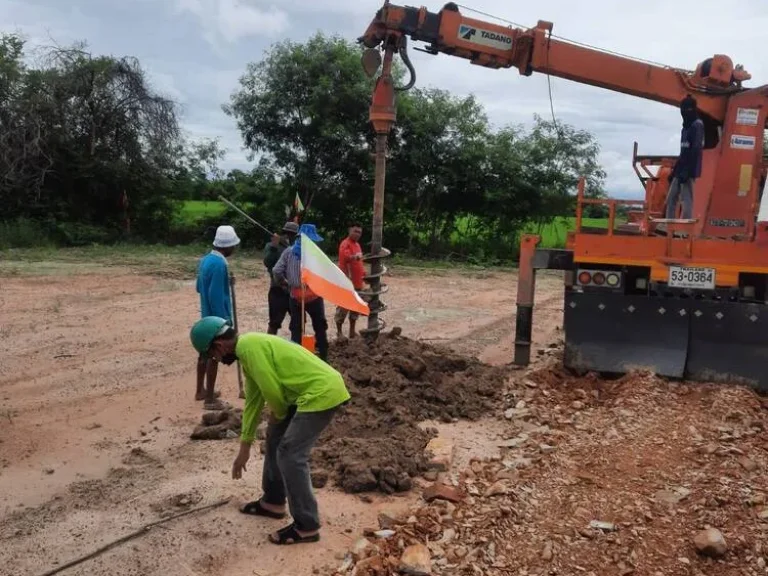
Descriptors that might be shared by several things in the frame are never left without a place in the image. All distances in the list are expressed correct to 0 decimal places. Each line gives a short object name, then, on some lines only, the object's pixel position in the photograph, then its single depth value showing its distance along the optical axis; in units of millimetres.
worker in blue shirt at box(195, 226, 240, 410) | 6824
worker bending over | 4195
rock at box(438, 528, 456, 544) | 4387
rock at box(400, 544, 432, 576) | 4020
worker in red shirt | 9205
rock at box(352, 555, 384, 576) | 3984
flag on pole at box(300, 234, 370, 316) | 5477
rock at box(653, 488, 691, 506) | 4950
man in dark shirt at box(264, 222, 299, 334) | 8347
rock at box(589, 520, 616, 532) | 4535
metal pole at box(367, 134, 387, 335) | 8484
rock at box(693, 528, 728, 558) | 4195
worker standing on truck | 7656
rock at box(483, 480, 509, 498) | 5016
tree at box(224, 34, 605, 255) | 21781
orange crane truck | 7262
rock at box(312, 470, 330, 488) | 5156
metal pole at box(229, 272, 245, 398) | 6912
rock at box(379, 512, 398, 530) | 4547
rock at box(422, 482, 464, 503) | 4883
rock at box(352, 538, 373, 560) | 4195
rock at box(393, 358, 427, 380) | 7613
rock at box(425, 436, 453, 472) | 5492
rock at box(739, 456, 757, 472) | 5469
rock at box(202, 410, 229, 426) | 6316
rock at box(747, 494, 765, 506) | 4828
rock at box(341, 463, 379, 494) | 5066
